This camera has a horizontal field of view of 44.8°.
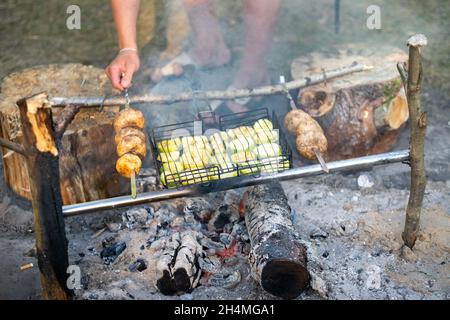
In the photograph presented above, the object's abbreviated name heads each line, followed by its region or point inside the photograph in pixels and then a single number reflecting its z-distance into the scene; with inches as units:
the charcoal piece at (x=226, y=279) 159.5
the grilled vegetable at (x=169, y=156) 165.4
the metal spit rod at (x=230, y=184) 144.7
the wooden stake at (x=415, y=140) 150.0
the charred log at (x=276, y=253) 147.8
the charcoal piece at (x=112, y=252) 169.9
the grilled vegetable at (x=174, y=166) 162.1
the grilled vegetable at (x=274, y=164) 157.6
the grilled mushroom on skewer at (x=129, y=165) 158.7
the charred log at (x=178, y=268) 153.7
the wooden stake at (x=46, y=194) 132.3
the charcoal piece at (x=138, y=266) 163.2
